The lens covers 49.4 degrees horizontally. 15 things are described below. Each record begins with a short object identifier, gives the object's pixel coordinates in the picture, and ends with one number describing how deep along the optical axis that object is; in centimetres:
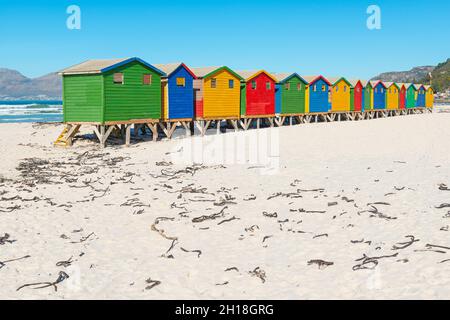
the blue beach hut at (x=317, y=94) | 3722
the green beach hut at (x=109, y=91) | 2191
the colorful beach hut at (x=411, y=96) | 5405
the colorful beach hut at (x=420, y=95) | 5662
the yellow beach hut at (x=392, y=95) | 4931
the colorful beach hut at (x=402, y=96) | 5225
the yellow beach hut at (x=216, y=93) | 2783
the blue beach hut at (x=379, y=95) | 4697
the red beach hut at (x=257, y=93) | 3119
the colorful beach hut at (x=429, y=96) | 5872
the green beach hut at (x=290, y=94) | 3412
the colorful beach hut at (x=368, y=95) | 4525
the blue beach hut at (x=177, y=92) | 2553
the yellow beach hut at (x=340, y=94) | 4025
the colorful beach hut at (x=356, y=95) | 4316
